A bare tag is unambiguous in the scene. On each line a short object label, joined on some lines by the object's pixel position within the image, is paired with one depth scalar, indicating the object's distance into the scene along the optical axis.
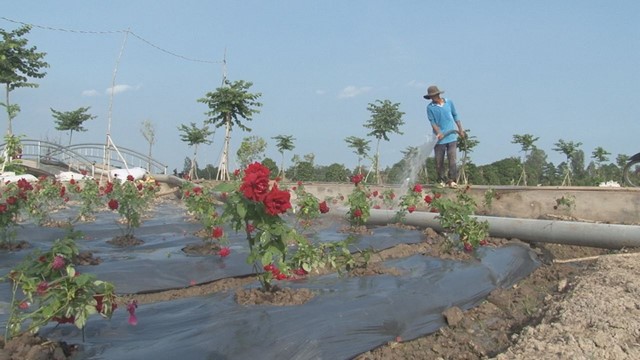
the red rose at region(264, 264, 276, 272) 3.11
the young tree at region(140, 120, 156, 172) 25.06
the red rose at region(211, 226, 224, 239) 4.36
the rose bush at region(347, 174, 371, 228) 6.80
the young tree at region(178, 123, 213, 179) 20.98
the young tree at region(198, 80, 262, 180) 17.34
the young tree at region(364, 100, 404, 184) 18.77
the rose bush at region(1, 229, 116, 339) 2.02
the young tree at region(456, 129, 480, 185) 9.55
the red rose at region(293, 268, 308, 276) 3.46
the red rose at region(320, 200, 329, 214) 4.38
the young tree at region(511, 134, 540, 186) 16.83
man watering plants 8.62
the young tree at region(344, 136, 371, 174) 19.39
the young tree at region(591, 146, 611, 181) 18.36
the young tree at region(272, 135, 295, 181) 21.02
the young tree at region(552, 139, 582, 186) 17.72
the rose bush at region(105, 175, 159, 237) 5.99
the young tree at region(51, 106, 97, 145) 23.23
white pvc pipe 5.42
